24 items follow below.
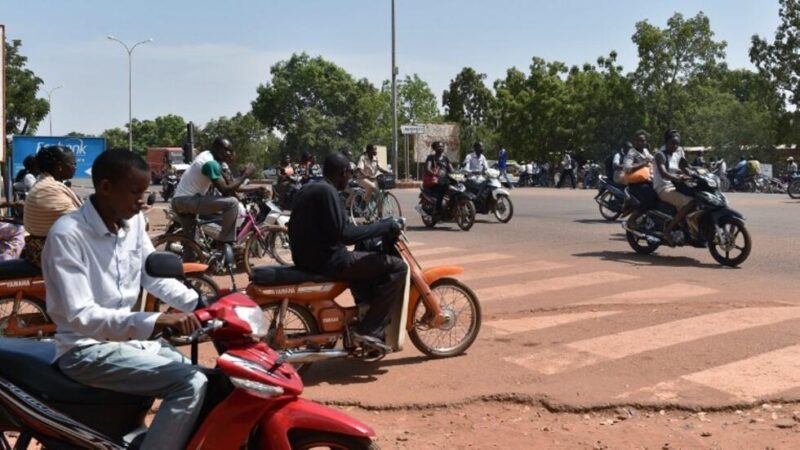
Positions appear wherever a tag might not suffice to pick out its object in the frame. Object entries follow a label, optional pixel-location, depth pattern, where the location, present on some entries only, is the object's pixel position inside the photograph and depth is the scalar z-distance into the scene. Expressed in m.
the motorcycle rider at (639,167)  11.26
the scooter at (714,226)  10.21
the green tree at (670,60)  39.41
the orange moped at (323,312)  5.34
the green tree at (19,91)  40.22
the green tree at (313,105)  59.53
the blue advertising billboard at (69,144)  16.62
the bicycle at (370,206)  16.42
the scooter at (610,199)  15.87
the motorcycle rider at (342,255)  5.34
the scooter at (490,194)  15.88
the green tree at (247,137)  62.69
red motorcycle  2.90
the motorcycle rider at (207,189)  8.87
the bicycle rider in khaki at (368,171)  16.39
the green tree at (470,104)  58.44
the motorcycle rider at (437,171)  15.54
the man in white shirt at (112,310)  2.90
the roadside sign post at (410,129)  32.09
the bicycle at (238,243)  8.86
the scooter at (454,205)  15.23
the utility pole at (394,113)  32.34
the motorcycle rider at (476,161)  16.31
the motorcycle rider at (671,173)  10.69
